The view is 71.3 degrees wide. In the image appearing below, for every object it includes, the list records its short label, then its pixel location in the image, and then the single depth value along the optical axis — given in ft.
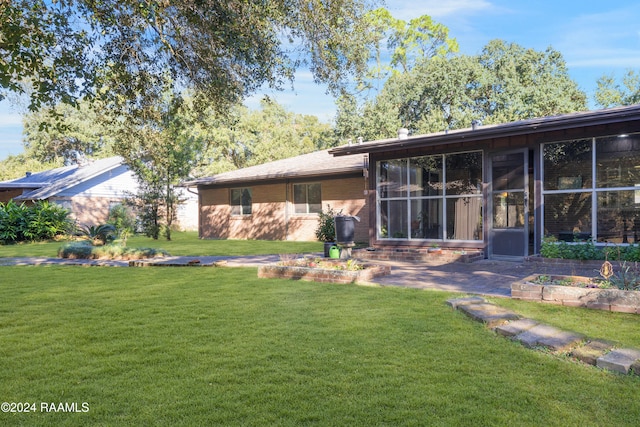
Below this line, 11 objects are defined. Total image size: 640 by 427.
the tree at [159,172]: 61.12
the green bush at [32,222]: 63.36
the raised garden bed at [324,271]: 24.98
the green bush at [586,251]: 27.35
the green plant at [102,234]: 52.34
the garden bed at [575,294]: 17.22
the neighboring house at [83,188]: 84.58
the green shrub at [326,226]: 52.42
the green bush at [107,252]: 41.78
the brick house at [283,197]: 55.52
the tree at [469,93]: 83.10
